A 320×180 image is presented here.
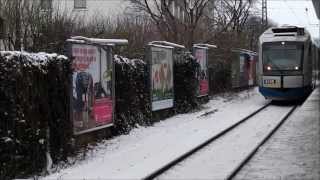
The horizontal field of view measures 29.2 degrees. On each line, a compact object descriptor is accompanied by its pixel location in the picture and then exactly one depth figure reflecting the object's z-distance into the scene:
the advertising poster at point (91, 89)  11.45
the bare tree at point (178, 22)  30.62
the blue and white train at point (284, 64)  25.77
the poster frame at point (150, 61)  16.83
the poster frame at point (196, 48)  23.09
